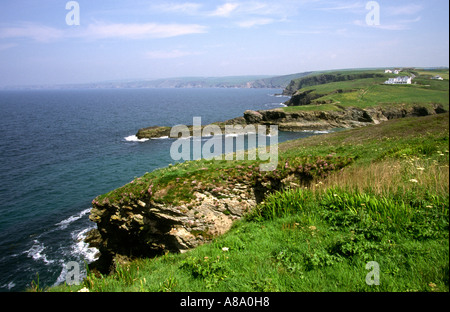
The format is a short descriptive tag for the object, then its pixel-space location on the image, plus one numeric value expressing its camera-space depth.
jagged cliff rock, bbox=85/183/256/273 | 13.20
